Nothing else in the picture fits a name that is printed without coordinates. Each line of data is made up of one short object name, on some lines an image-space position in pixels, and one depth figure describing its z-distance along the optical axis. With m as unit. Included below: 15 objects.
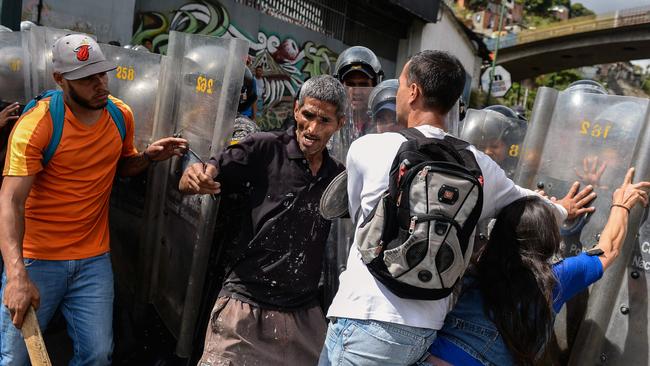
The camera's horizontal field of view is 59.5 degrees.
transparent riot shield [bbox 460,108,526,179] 3.01
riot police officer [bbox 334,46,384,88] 4.00
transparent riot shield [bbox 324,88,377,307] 2.83
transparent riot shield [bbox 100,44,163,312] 3.25
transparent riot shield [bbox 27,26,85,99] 3.27
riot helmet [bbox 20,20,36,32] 4.35
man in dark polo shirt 2.43
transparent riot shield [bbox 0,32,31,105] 3.34
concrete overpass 30.12
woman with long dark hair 1.84
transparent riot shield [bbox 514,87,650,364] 2.30
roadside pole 21.08
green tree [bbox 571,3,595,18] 94.62
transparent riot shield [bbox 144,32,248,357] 2.62
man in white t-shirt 1.81
